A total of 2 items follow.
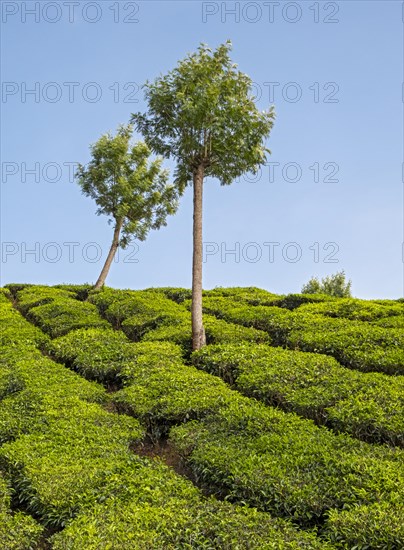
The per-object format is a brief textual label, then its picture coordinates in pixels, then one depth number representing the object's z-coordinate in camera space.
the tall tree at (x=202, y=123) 18.19
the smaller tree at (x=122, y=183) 30.81
